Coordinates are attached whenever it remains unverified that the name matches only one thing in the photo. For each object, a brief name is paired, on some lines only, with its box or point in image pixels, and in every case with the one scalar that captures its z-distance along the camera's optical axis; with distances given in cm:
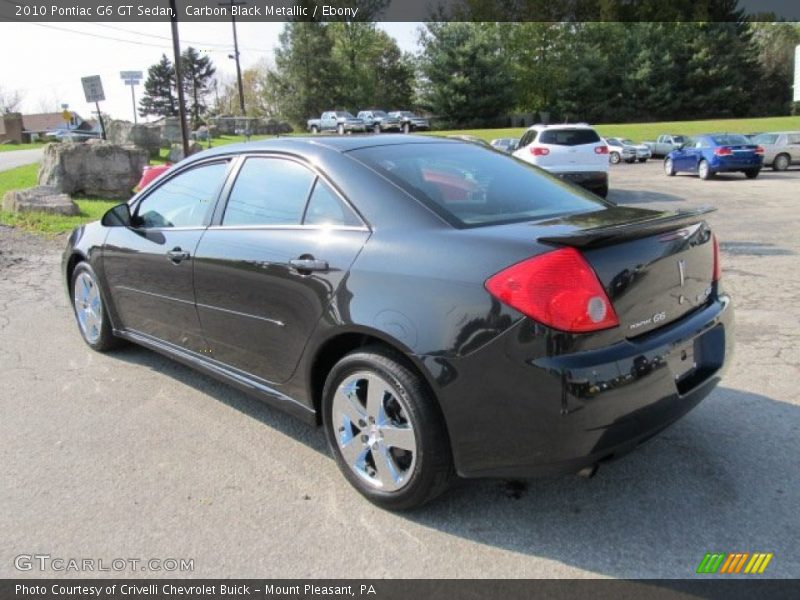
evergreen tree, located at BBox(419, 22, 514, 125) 5488
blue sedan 2088
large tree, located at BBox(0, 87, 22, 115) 8538
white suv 1460
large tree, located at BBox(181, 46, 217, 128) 11030
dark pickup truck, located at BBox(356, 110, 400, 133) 5156
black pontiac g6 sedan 240
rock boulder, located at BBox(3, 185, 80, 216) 1190
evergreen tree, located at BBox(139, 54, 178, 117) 11419
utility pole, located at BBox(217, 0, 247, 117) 5039
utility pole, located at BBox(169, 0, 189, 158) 1844
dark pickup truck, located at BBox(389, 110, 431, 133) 5098
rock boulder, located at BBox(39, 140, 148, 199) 1433
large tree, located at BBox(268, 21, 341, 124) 6319
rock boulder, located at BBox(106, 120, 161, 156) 2164
